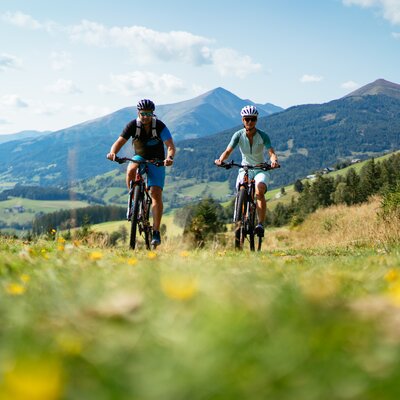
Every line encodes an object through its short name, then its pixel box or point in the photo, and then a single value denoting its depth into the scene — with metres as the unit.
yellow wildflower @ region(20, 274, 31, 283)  2.95
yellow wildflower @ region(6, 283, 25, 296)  2.43
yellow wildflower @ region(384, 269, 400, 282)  2.84
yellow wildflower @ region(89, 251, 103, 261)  4.26
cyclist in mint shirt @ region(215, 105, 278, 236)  11.44
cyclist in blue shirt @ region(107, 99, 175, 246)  10.16
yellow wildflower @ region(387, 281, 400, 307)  1.60
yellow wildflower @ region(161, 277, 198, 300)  1.63
